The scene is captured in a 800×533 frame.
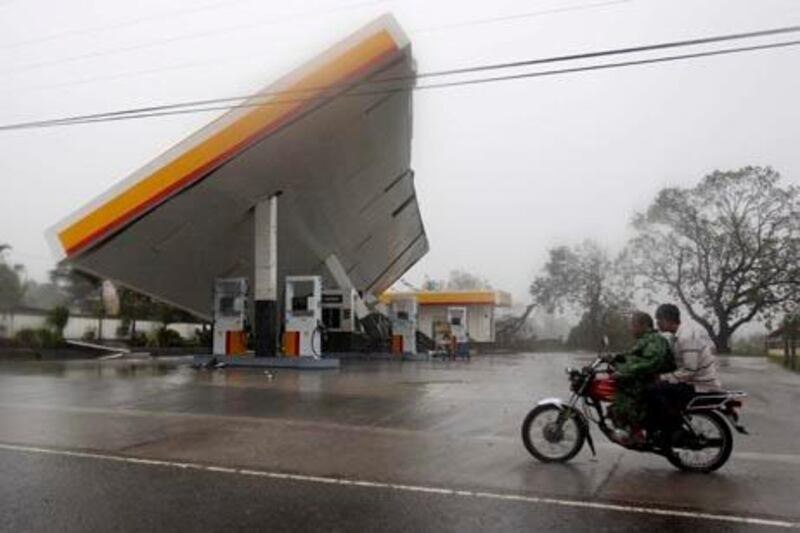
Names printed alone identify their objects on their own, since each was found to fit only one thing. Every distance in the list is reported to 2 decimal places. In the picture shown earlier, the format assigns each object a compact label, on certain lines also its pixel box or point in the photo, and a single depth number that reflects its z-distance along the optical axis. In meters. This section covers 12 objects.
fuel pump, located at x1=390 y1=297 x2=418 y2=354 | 35.53
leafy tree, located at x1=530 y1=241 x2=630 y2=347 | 54.56
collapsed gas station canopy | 20.44
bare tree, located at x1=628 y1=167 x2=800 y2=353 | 48.12
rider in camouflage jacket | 8.03
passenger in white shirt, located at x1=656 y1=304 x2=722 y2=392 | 8.00
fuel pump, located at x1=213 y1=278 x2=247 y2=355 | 24.50
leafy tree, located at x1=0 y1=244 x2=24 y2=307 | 44.47
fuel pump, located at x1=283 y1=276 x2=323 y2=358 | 23.58
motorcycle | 7.93
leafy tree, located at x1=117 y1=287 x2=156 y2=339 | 40.31
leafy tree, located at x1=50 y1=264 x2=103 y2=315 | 60.35
